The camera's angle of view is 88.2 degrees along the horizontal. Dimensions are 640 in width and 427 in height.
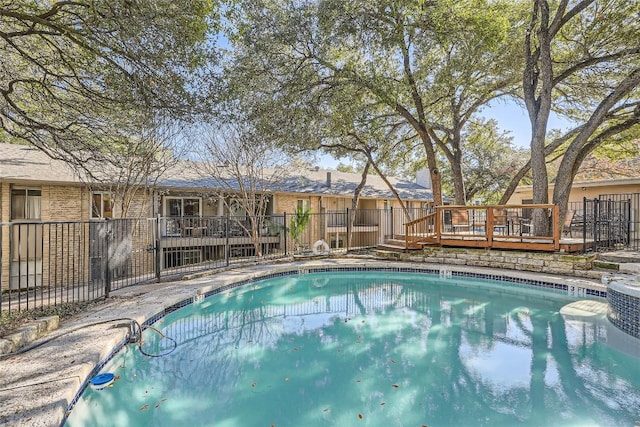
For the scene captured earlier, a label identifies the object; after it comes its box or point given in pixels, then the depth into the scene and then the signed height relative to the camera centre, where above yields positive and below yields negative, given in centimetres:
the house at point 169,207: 1057 +29
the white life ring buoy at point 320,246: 1246 -128
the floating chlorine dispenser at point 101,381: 343 -175
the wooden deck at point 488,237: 864 -73
